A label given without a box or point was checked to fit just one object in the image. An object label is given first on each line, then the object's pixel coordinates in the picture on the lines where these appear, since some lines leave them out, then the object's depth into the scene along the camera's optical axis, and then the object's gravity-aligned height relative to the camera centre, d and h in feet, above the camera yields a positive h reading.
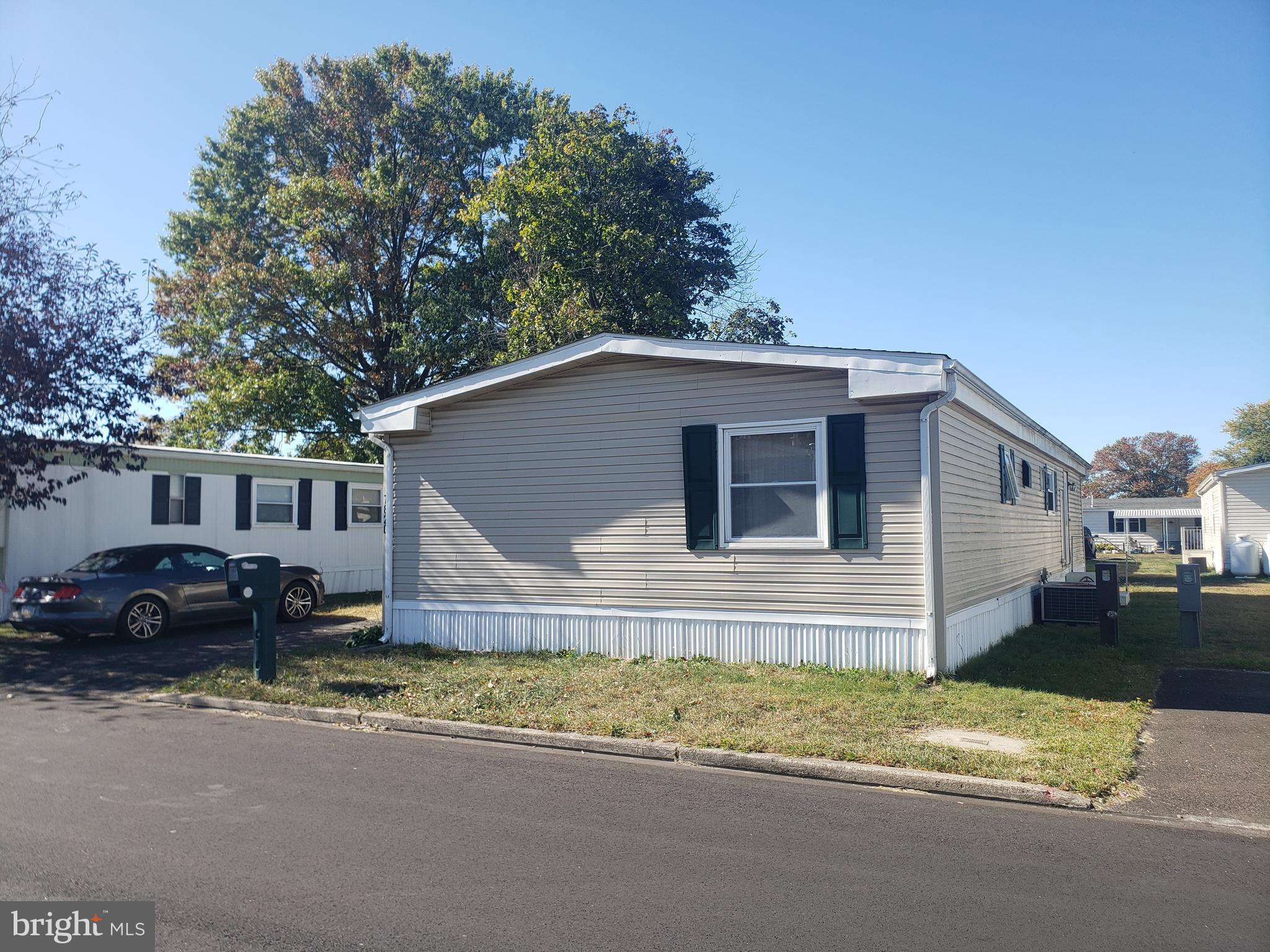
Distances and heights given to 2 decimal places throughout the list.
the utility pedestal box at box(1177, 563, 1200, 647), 37.40 -3.47
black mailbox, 31.96 -2.32
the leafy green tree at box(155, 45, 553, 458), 84.17 +27.46
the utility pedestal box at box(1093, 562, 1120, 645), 37.88 -3.30
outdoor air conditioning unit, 44.37 -4.02
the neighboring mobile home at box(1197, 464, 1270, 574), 86.17 +1.38
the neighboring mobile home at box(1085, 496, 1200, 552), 171.73 +0.43
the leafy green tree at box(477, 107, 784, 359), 77.87 +25.61
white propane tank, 81.76 -3.40
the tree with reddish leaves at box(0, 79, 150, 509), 43.83 +8.28
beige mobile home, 30.63 +0.74
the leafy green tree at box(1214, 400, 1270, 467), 208.33 +19.91
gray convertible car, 41.52 -3.02
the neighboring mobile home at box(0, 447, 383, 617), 49.75 +0.99
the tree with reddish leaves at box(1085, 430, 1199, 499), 271.08 +16.49
